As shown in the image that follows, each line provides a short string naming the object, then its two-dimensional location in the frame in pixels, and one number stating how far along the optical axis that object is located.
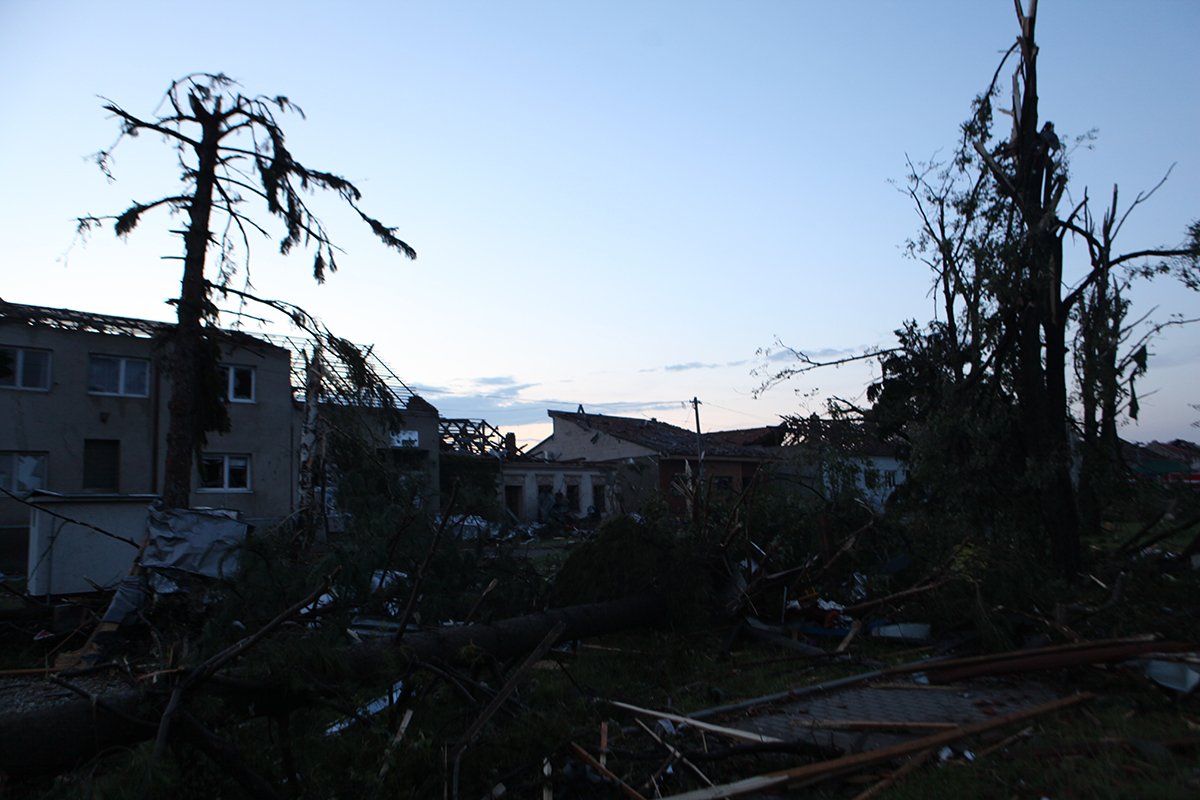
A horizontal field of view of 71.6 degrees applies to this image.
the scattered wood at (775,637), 7.20
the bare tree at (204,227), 10.26
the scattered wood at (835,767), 3.76
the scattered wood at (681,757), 3.98
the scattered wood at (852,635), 7.24
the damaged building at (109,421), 18.61
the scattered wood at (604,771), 3.82
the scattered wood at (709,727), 4.39
